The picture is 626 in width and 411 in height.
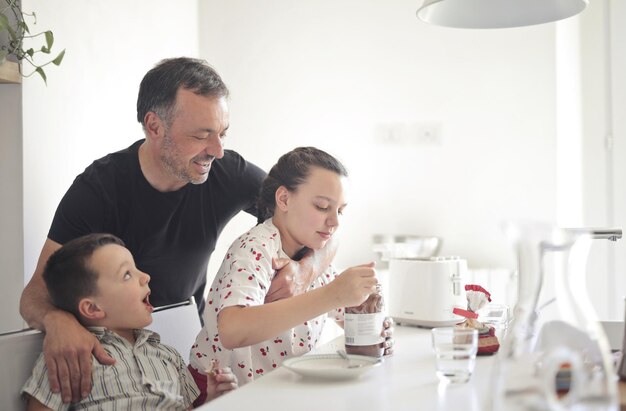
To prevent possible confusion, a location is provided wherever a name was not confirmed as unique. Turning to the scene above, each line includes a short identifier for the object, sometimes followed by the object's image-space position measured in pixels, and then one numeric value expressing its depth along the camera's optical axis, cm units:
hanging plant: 203
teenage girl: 144
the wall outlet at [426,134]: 363
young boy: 147
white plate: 124
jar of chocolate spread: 142
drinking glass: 123
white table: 109
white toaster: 188
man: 201
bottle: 71
